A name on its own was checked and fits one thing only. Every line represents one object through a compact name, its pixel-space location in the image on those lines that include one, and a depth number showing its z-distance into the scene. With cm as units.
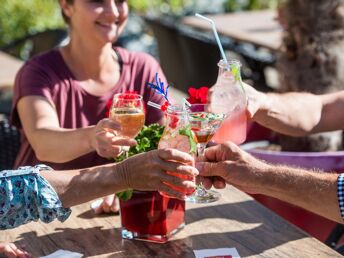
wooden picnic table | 226
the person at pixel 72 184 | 211
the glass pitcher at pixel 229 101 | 243
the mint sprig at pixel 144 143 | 228
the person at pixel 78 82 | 296
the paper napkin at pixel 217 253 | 221
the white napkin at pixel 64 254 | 221
